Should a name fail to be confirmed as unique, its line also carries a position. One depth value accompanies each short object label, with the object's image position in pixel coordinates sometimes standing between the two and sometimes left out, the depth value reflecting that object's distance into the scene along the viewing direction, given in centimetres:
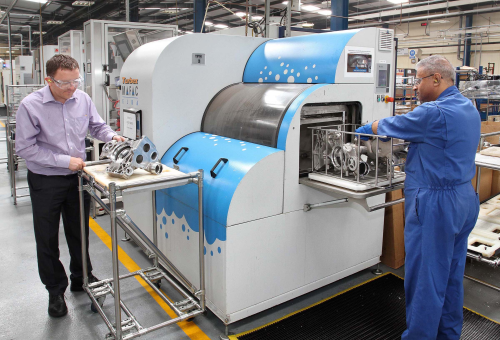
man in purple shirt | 234
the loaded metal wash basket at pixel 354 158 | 225
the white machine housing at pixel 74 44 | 648
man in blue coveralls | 199
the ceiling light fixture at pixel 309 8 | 1257
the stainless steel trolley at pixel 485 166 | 268
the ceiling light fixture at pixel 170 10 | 1312
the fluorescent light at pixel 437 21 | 1359
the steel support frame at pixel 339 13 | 706
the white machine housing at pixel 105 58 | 521
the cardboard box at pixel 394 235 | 324
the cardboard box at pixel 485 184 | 414
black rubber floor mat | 241
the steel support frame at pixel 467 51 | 1462
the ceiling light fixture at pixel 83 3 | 1130
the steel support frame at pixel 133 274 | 204
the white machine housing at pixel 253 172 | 230
